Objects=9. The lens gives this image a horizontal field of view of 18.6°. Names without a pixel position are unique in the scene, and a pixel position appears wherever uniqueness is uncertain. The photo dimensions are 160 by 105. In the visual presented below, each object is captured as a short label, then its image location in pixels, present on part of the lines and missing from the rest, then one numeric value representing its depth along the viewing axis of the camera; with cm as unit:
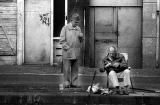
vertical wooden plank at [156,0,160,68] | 1881
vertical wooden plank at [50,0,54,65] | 1915
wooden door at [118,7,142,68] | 1938
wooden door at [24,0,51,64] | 1928
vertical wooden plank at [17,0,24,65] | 1917
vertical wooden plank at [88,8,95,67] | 1945
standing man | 1124
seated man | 1099
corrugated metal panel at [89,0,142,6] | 1936
